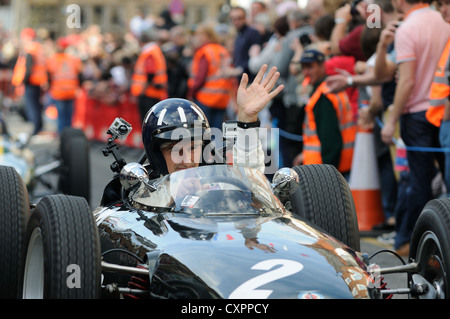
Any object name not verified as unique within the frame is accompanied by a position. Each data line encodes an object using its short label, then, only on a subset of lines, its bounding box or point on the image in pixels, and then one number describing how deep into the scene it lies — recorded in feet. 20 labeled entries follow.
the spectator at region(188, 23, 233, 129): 95.76
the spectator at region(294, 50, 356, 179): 57.98
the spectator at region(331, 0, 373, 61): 62.64
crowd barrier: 121.19
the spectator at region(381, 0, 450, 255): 51.72
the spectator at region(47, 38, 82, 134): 132.05
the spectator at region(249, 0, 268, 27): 97.50
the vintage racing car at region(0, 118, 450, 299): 27.32
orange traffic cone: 59.67
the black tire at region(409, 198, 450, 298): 29.99
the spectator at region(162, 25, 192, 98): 112.68
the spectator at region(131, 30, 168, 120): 107.55
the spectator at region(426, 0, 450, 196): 48.52
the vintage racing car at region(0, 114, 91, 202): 62.13
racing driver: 36.99
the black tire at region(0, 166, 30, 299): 34.09
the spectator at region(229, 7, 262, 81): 88.89
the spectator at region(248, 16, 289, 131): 77.10
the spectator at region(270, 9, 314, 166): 70.64
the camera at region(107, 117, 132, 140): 39.45
